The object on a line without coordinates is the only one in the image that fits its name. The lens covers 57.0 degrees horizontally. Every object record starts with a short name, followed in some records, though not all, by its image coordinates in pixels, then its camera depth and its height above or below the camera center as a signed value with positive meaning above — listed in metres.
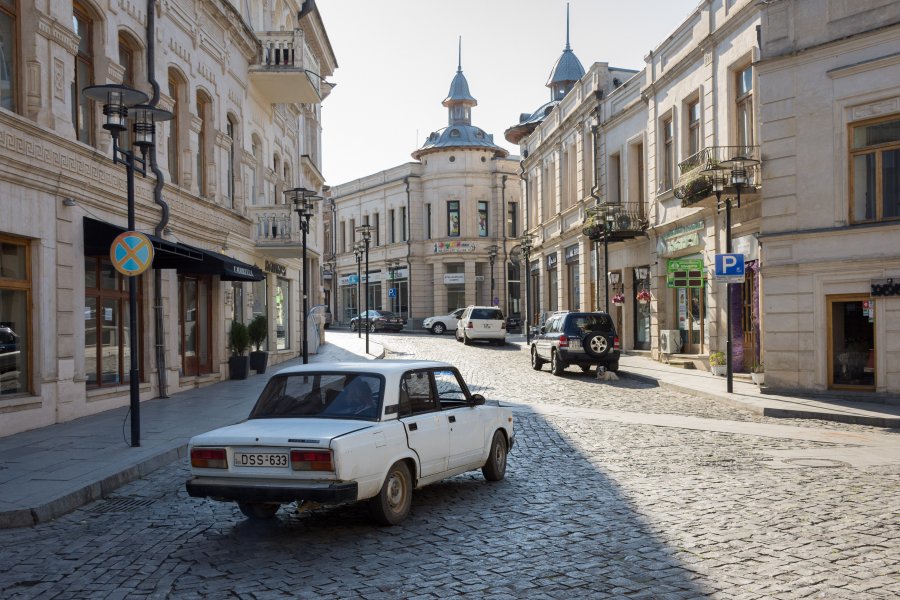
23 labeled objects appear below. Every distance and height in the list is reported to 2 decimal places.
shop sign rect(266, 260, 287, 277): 27.84 +1.42
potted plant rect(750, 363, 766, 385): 18.66 -1.61
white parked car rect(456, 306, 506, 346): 38.88 -0.88
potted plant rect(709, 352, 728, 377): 21.09 -1.55
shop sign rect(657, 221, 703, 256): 23.14 +1.93
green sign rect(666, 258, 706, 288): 22.44 +0.81
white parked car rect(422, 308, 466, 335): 52.75 -1.03
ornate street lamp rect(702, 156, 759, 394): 17.20 +2.67
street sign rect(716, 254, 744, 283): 16.78 +0.73
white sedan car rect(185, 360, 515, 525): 6.42 -1.10
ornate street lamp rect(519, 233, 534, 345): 40.88 +2.25
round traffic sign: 11.02 +0.78
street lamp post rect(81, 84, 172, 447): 10.95 +2.64
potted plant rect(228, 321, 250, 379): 22.44 -1.07
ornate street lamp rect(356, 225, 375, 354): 37.82 +3.51
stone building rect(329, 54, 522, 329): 63.12 +6.31
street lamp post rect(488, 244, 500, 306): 59.81 +4.00
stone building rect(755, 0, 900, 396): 16.09 +2.20
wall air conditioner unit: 25.23 -1.11
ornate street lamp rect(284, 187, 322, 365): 22.80 +2.95
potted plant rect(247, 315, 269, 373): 23.19 -0.82
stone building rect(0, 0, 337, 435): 12.68 +2.35
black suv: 22.84 -1.02
